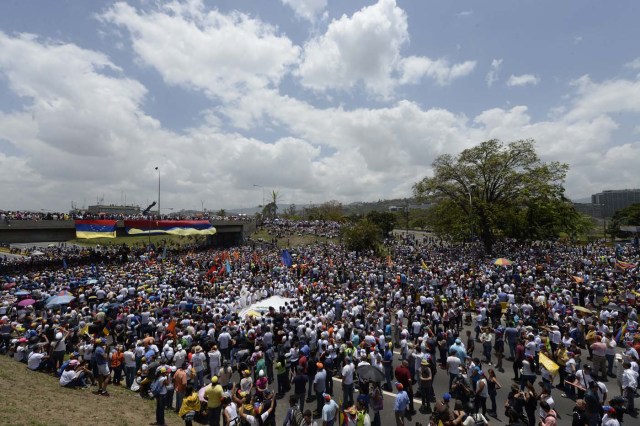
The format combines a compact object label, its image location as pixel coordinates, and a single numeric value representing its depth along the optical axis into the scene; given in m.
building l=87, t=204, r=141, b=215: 141.06
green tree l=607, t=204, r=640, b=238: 64.38
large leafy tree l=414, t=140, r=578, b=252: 34.22
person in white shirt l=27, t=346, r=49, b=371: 10.87
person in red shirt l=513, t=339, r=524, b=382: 10.70
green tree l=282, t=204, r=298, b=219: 140.80
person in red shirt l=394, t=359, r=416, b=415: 9.15
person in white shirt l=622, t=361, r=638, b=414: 8.95
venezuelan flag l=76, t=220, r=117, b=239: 35.19
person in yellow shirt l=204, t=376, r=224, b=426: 8.43
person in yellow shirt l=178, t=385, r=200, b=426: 8.31
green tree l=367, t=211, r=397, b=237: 59.75
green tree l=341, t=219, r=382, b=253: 41.19
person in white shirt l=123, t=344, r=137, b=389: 10.67
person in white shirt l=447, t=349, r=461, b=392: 10.02
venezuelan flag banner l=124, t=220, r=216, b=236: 39.00
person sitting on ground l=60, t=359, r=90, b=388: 9.88
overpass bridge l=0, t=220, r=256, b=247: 32.50
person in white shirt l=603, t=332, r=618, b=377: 10.94
